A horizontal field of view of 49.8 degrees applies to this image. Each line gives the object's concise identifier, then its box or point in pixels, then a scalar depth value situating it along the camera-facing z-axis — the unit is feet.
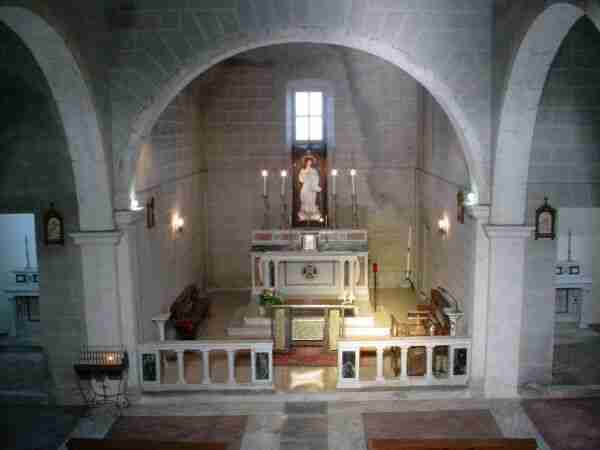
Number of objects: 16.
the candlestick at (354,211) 45.34
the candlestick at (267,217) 49.08
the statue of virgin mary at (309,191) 45.27
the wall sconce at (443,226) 36.19
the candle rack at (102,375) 28.40
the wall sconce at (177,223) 39.06
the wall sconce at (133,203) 28.25
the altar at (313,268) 40.73
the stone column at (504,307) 28.17
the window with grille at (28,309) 38.99
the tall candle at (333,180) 43.75
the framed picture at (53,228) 28.35
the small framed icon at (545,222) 28.60
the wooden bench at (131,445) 20.99
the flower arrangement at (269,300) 36.87
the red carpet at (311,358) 33.24
